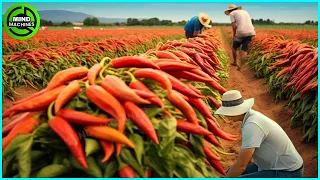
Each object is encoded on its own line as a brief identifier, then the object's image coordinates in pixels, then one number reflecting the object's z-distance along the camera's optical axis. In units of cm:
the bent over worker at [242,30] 1112
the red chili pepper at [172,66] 284
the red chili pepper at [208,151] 257
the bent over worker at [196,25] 1189
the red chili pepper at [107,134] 202
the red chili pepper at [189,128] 235
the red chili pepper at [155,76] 244
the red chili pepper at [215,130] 281
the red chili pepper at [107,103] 211
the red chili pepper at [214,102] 407
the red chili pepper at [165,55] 375
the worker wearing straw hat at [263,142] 329
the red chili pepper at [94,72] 242
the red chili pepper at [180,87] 264
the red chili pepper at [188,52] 504
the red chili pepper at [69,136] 198
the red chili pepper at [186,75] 296
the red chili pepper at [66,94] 217
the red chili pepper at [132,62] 269
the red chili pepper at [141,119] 209
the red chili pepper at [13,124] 232
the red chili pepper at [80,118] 210
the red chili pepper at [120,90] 221
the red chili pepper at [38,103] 224
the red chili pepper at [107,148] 197
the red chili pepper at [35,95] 243
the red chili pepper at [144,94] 226
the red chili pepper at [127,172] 202
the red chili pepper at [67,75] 252
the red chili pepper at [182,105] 244
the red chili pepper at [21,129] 214
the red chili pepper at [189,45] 574
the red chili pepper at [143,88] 226
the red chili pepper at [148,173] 212
